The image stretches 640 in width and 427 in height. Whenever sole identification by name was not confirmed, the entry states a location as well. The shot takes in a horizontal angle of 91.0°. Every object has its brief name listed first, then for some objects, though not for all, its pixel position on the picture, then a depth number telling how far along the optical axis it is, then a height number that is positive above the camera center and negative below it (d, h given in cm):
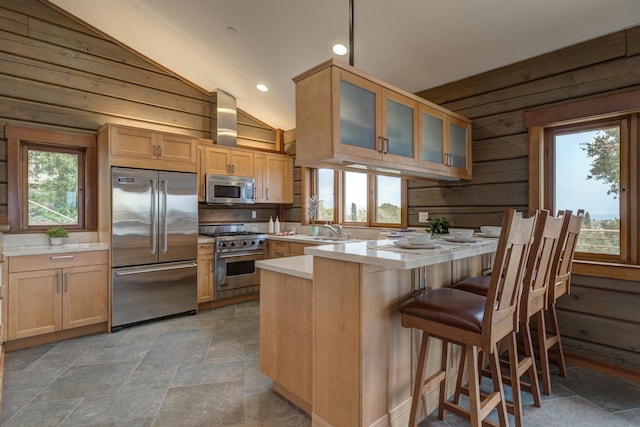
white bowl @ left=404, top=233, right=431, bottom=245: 173 -14
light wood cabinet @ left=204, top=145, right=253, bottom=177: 435 +75
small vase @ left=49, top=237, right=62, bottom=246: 329 -28
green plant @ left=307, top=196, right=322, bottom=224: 479 +12
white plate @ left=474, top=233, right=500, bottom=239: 249 -17
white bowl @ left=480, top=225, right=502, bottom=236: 251 -14
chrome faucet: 410 -22
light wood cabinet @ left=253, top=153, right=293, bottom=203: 487 +58
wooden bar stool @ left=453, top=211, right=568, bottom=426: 158 -45
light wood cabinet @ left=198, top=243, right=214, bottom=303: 404 -76
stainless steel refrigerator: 338 -35
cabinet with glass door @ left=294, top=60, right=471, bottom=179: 191 +61
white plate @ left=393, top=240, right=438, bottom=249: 172 -17
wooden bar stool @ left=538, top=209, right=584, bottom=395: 199 -43
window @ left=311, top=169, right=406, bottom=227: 389 +22
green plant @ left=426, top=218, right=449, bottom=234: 238 -10
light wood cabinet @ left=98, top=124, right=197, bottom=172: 340 +75
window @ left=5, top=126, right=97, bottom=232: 328 +39
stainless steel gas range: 417 -62
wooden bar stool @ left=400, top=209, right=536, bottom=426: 133 -48
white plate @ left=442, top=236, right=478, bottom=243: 211 -18
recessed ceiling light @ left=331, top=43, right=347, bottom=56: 307 +163
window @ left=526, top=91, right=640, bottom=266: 234 +36
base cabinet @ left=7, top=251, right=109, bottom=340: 288 -77
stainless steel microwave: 430 +35
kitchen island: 154 -63
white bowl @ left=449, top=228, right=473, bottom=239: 214 -14
